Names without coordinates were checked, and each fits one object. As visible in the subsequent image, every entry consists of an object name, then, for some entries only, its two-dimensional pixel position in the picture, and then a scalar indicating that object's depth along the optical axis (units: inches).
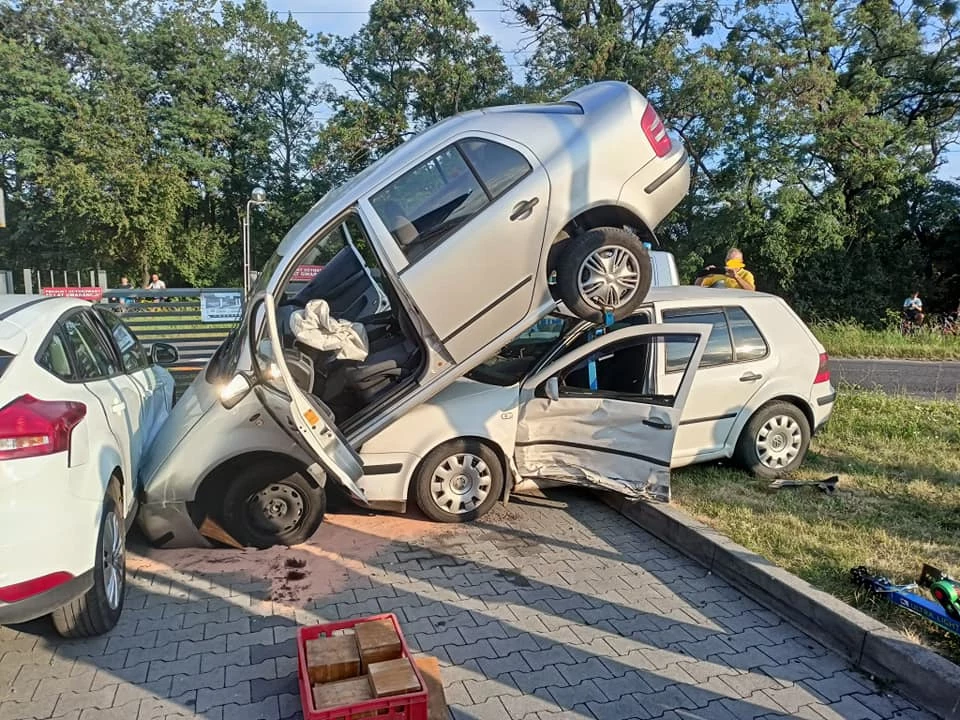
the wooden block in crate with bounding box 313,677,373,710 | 102.9
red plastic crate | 100.7
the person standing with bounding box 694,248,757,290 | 307.6
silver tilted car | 172.7
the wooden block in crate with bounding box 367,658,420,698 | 104.1
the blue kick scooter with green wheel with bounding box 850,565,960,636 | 123.6
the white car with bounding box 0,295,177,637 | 108.4
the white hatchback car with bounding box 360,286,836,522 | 187.0
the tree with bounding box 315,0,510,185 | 900.0
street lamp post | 402.3
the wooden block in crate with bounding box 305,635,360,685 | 110.0
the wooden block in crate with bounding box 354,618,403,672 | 113.8
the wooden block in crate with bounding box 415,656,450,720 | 111.7
